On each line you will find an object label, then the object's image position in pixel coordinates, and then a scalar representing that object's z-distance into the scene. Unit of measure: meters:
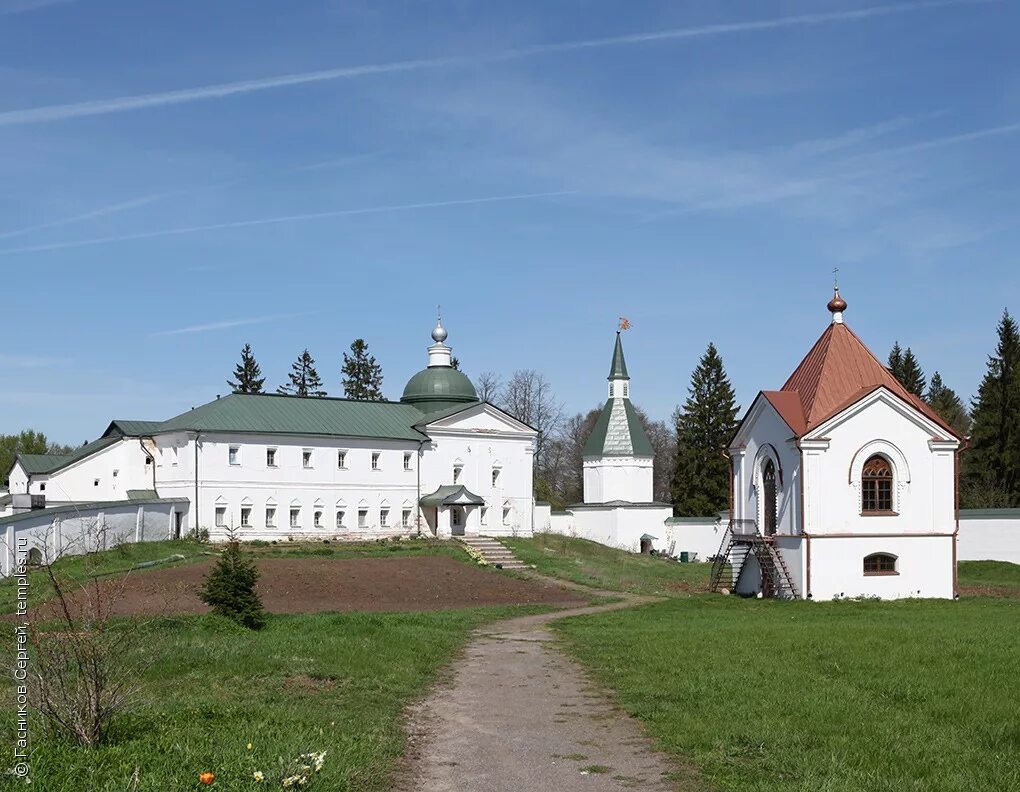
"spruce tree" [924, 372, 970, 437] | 74.12
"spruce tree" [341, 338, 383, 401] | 83.50
